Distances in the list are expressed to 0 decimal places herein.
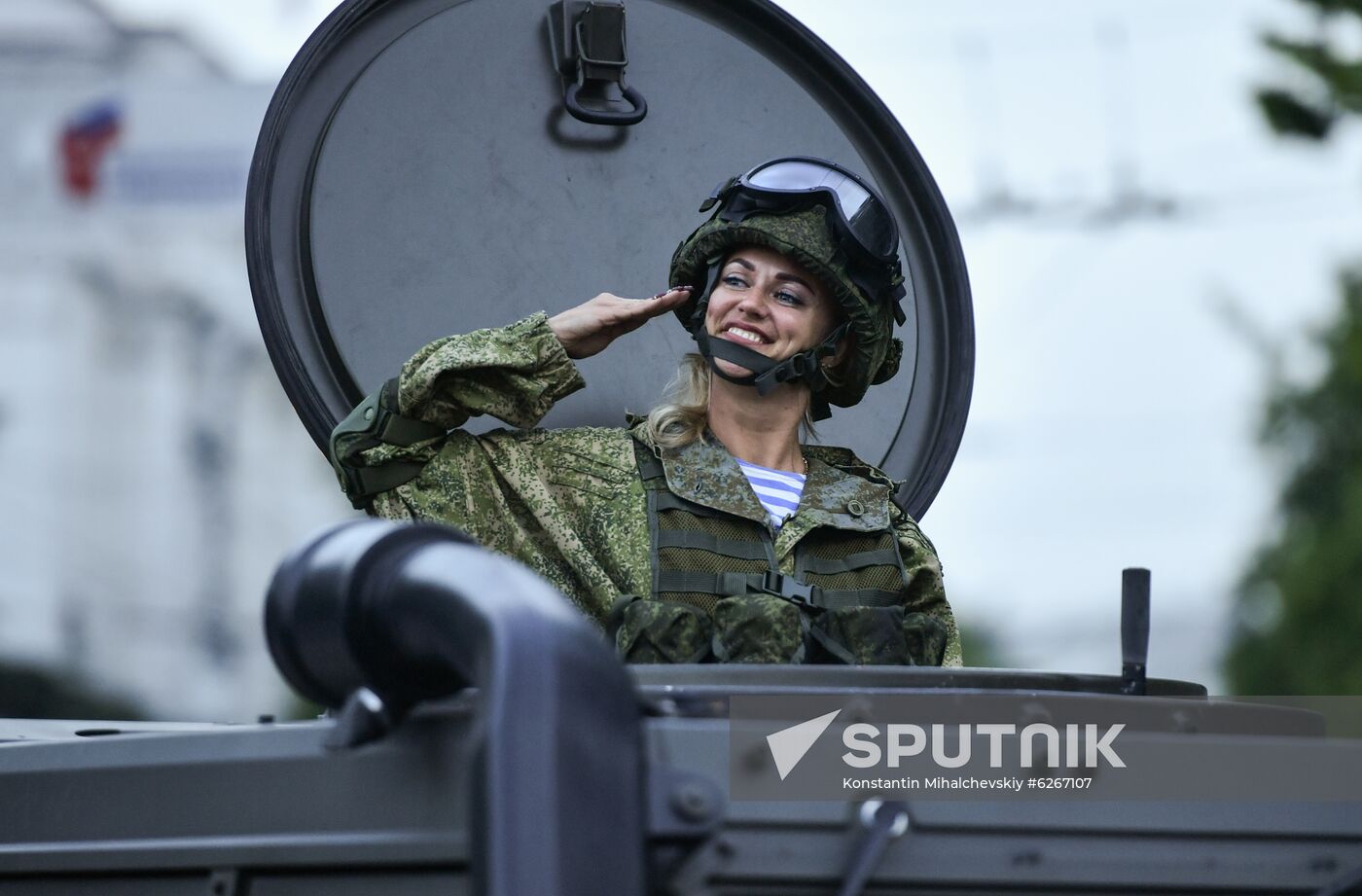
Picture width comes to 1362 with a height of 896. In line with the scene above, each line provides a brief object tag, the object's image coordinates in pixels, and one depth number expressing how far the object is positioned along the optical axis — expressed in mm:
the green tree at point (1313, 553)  40094
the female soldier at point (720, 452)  8148
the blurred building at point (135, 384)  70000
